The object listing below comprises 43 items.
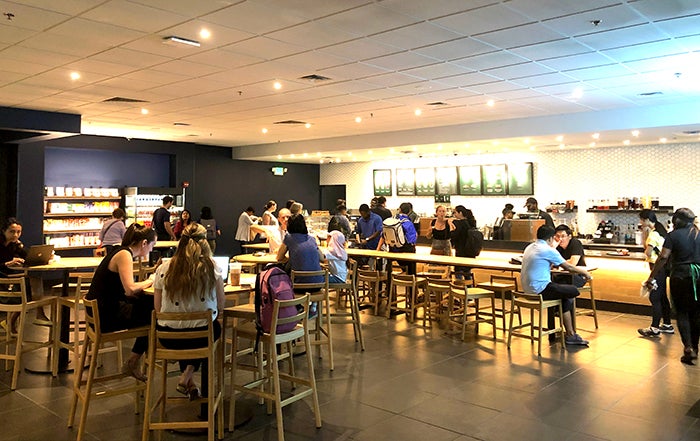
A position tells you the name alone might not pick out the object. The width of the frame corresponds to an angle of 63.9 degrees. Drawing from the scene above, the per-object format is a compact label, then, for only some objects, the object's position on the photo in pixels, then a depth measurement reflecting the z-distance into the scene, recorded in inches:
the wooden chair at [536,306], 245.3
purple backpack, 165.5
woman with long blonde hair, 153.0
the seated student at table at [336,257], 261.1
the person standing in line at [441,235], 338.0
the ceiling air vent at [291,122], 410.9
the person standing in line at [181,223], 469.6
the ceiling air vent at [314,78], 266.2
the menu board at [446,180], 562.9
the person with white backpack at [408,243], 333.4
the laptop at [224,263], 190.1
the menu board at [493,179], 526.6
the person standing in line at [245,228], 520.2
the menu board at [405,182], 602.8
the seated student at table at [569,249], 268.7
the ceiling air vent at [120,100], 326.6
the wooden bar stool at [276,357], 156.5
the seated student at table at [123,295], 168.2
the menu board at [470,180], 544.7
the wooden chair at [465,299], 267.7
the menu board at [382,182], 625.6
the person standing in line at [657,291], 278.4
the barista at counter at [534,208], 418.3
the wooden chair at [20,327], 198.8
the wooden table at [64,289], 215.3
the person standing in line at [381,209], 402.9
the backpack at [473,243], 323.6
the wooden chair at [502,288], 274.4
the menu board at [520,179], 508.7
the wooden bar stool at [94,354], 152.3
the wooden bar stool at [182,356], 144.9
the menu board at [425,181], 584.1
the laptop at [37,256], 241.3
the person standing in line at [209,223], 507.2
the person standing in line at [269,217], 419.8
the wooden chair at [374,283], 320.2
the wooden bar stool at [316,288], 225.9
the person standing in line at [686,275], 223.1
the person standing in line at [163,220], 474.6
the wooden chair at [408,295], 303.6
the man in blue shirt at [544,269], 245.9
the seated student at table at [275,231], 302.2
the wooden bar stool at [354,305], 252.6
